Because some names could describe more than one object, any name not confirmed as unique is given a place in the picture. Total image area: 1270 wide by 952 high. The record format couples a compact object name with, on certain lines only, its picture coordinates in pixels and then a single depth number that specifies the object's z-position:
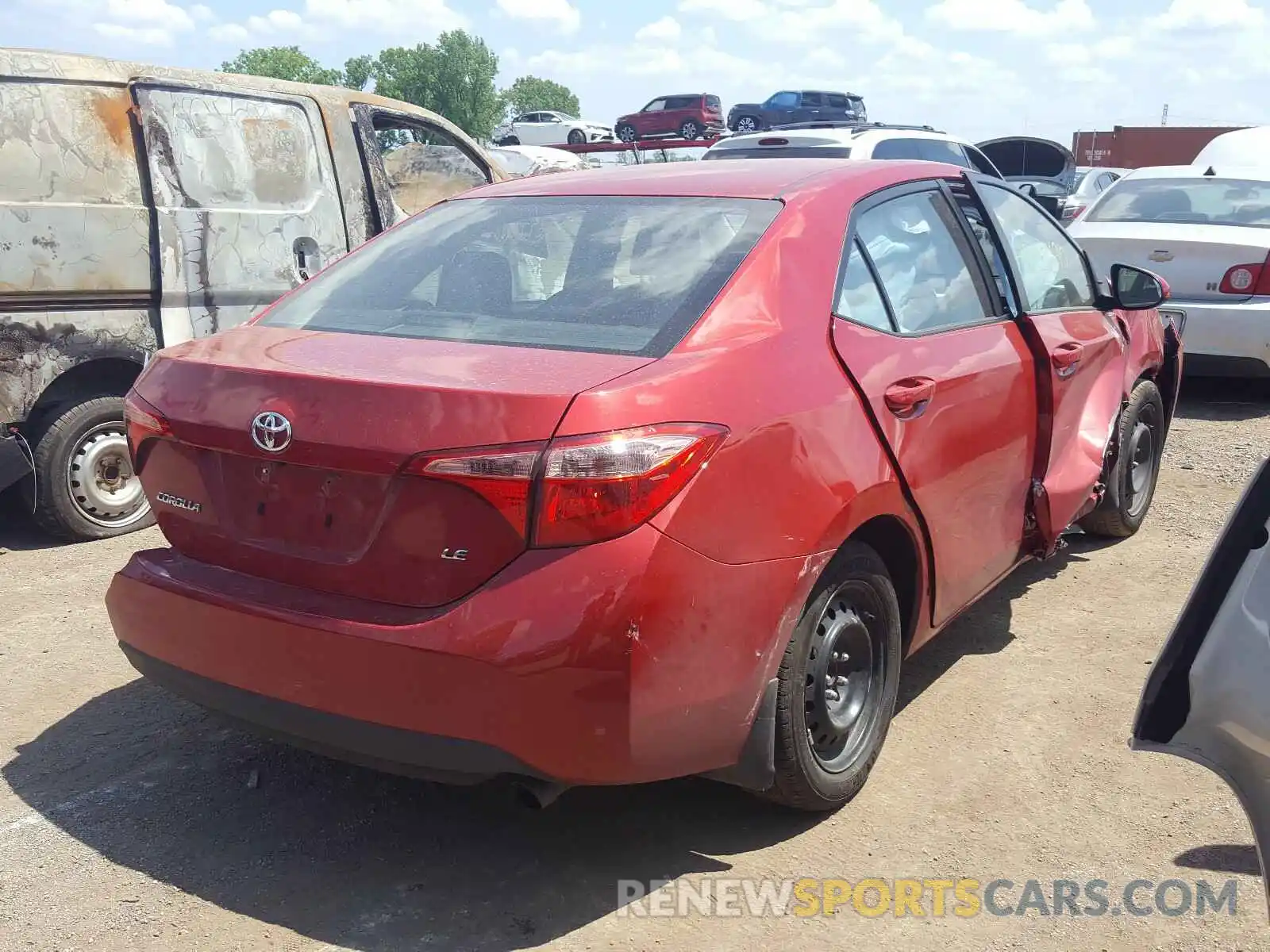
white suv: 10.16
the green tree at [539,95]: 111.56
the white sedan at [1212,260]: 7.62
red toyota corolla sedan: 2.42
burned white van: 5.12
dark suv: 28.97
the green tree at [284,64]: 90.12
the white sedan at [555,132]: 35.16
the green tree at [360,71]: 91.12
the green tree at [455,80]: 81.38
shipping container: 40.25
